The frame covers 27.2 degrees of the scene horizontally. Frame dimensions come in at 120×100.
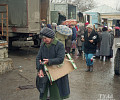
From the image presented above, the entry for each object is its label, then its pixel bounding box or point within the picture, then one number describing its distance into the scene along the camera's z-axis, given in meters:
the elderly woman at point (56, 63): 4.29
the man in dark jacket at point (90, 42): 8.62
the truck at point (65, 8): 24.45
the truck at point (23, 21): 12.48
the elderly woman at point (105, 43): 11.62
